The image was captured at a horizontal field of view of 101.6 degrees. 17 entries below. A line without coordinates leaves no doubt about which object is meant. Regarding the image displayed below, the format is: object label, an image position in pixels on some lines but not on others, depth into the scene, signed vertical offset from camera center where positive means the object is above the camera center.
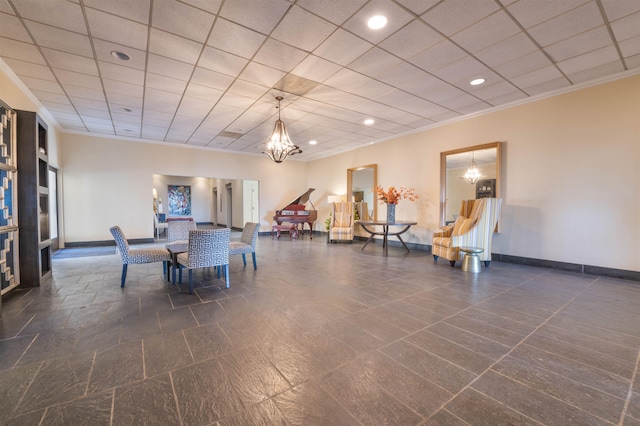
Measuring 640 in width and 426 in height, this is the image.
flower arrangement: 6.00 +0.30
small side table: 4.21 -0.86
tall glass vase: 6.04 -0.14
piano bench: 8.81 -0.75
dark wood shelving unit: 3.25 +0.09
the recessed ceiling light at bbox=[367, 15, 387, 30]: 2.62 +1.90
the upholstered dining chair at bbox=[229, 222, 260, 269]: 4.18 -0.63
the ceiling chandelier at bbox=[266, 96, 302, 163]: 4.68 +1.16
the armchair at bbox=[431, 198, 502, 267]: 4.54 -0.48
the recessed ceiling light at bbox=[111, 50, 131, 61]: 3.17 +1.88
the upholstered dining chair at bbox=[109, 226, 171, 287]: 3.29 -0.64
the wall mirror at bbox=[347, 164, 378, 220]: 8.48 +0.75
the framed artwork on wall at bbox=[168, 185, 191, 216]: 12.98 +0.33
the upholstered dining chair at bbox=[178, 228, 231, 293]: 3.15 -0.55
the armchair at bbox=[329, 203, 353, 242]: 7.55 -0.46
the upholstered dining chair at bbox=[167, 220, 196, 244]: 4.74 -0.44
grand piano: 8.77 -0.28
